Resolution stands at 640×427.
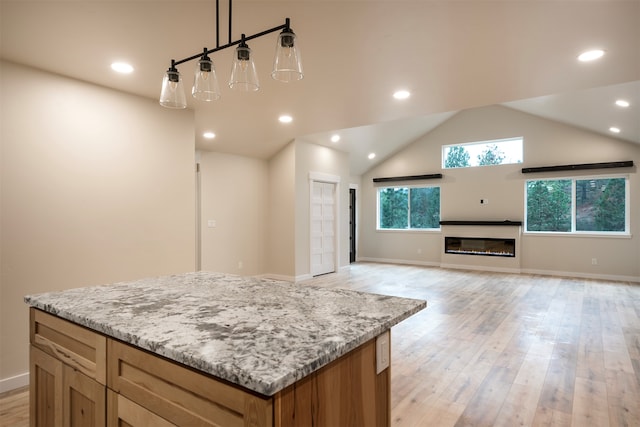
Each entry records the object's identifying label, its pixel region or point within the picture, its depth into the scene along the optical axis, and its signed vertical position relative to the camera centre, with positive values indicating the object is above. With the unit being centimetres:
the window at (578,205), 696 +19
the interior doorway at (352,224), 972 -25
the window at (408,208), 909 +18
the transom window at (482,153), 792 +143
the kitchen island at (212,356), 87 -41
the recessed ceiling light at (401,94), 352 +122
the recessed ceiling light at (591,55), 258 +118
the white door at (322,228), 694 -26
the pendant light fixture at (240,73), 146 +63
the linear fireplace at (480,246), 791 -73
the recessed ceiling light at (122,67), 276 +117
